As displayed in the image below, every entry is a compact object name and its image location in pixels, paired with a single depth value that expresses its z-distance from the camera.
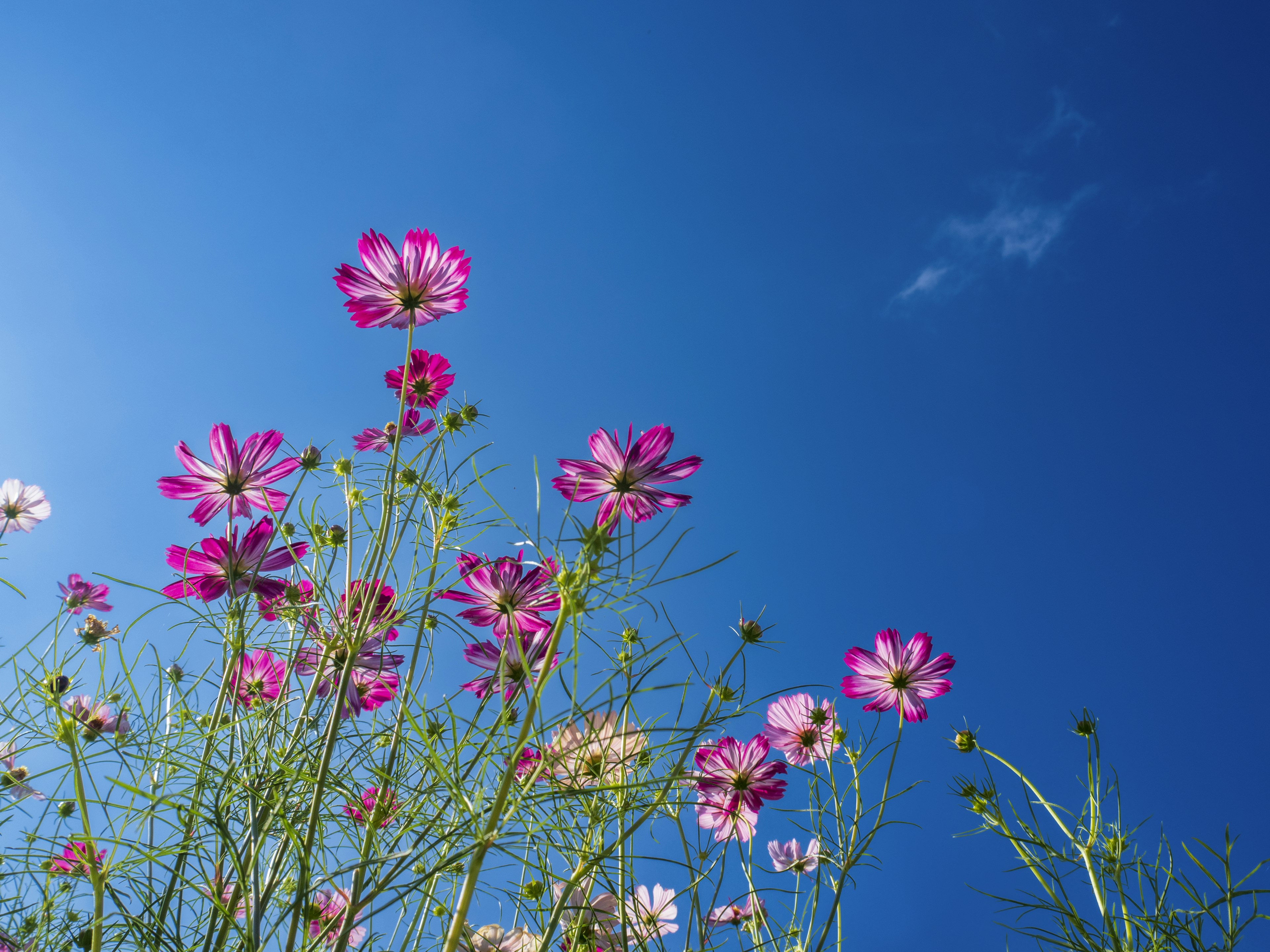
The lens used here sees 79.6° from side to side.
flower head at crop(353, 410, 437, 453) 0.98
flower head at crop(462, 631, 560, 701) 0.76
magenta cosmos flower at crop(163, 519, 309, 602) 0.84
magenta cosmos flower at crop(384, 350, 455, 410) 0.97
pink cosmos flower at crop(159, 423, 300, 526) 0.90
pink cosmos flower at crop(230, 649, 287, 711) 0.95
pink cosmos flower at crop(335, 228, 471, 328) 0.89
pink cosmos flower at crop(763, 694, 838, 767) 1.25
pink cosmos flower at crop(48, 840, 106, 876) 0.54
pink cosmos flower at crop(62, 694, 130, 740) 0.77
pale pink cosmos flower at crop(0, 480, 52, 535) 1.70
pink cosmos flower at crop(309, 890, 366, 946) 0.61
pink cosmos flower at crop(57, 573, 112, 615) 1.37
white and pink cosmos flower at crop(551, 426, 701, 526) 0.76
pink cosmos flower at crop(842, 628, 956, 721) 1.20
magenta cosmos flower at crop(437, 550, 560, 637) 0.80
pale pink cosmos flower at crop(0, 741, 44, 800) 0.89
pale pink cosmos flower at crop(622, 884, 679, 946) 0.84
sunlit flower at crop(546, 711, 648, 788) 0.66
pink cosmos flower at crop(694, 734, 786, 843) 1.00
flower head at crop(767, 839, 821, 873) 1.35
